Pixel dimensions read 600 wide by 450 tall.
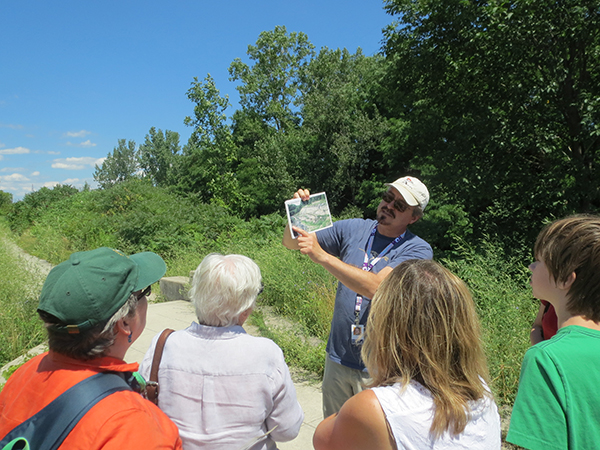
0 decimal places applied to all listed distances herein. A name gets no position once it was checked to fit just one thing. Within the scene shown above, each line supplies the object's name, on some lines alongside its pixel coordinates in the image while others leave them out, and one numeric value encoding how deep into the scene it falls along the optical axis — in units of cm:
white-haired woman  158
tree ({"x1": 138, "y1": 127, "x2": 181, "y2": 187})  7018
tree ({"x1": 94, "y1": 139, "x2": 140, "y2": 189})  8812
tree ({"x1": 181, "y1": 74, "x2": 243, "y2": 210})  2608
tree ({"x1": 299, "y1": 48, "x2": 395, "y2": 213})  2152
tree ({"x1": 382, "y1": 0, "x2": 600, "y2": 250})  823
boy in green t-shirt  111
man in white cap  229
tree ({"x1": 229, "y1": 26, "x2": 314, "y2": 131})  3353
